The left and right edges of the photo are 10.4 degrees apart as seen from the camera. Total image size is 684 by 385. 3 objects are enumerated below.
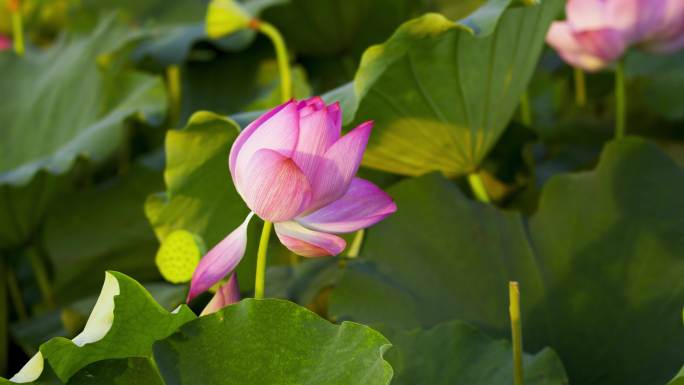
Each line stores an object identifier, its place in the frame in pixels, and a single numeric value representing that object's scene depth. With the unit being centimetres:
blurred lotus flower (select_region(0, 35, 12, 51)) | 611
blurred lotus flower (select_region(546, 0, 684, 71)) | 414
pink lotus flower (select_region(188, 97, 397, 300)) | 352
